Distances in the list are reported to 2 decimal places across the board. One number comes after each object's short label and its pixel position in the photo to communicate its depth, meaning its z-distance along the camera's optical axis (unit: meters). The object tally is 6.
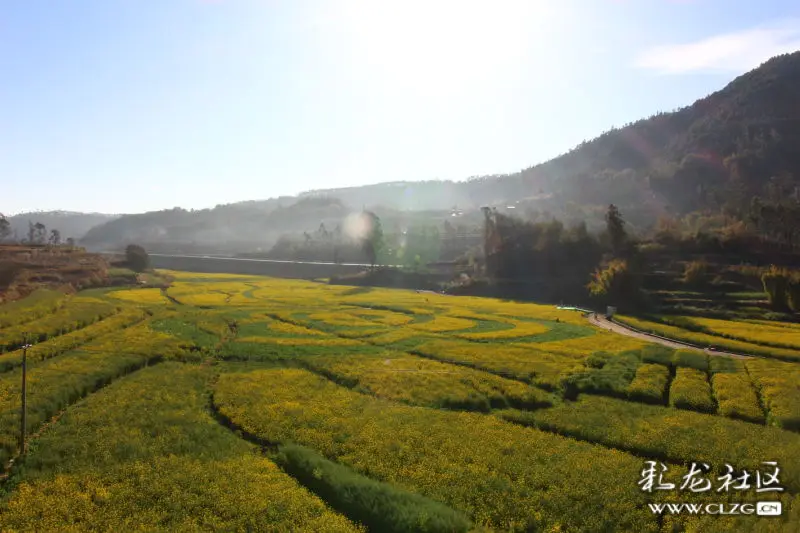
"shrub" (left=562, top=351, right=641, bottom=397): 29.66
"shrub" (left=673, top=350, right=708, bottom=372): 34.78
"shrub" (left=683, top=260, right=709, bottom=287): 70.25
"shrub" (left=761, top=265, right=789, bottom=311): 58.31
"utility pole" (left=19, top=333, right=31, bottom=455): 20.42
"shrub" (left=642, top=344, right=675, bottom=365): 36.12
